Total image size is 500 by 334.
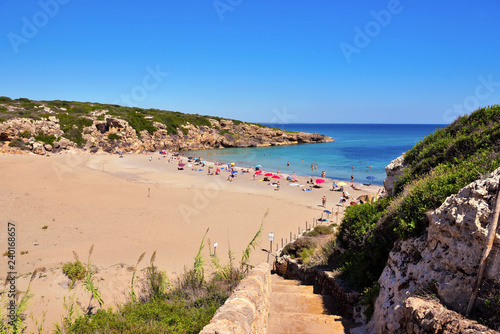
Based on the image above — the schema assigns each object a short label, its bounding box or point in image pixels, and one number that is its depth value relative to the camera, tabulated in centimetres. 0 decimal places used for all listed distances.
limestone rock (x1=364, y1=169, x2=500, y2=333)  312
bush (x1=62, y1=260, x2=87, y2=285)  962
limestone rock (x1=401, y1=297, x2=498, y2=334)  271
